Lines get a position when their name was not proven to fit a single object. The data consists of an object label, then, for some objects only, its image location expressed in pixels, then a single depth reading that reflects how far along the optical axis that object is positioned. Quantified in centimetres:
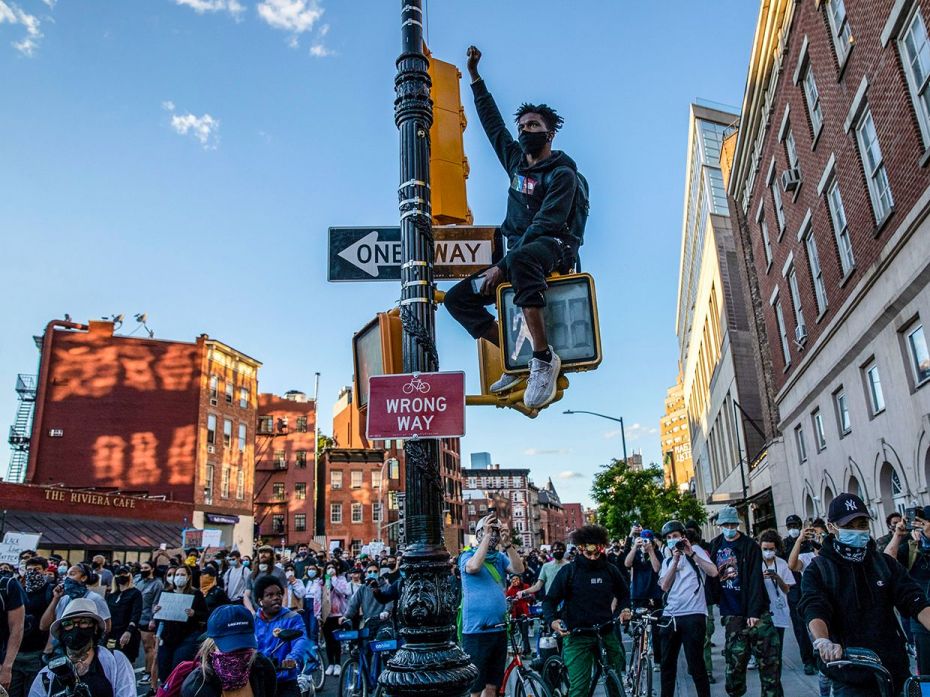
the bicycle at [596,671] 727
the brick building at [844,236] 1475
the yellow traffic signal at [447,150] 495
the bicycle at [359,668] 974
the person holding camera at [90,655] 470
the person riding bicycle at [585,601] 740
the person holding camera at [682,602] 771
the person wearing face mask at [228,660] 431
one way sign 480
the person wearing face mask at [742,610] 767
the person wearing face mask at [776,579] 889
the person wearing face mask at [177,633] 781
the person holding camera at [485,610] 723
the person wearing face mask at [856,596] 460
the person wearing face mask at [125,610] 1086
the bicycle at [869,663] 417
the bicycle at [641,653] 858
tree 3484
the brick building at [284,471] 6475
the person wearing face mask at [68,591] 826
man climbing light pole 406
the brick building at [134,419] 4325
